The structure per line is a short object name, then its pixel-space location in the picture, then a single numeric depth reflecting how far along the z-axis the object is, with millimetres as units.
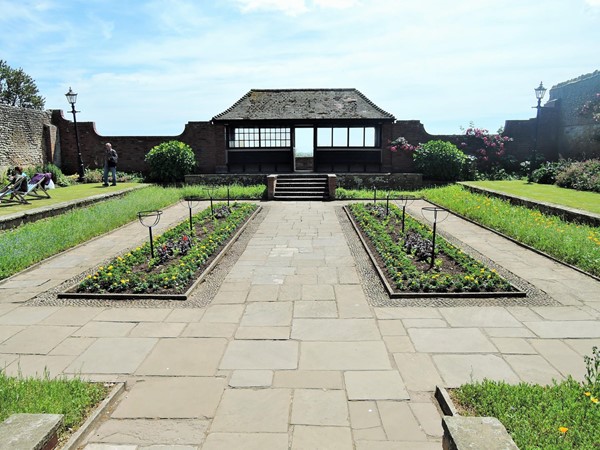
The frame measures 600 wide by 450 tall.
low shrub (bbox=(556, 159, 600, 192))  13540
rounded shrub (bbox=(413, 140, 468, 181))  16984
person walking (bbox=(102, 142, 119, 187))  15969
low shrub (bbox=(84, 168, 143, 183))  17812
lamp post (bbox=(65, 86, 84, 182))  16531
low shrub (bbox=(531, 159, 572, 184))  16094
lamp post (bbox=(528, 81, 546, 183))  16650
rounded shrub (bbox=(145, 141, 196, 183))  17094
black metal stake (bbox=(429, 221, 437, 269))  6007
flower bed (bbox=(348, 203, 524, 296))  5148
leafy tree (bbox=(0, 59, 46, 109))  33344
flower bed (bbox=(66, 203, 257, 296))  5215
